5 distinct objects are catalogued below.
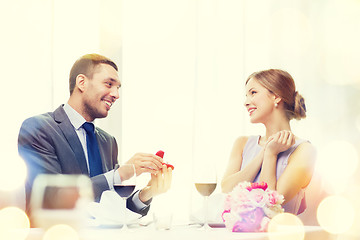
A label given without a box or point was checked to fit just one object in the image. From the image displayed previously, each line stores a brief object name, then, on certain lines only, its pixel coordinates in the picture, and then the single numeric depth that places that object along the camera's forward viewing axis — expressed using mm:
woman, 2400
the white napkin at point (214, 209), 1733
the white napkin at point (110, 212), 1535
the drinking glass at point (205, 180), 1573
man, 1979
